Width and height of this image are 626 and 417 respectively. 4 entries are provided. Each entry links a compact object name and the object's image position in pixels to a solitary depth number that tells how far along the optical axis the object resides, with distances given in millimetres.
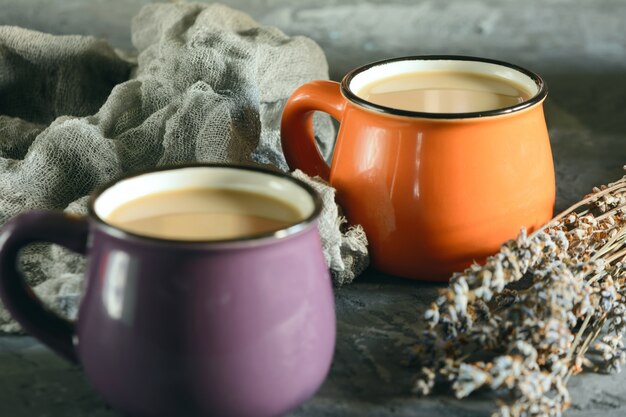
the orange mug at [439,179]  627
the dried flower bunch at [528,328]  551
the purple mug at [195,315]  517
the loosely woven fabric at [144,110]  650
